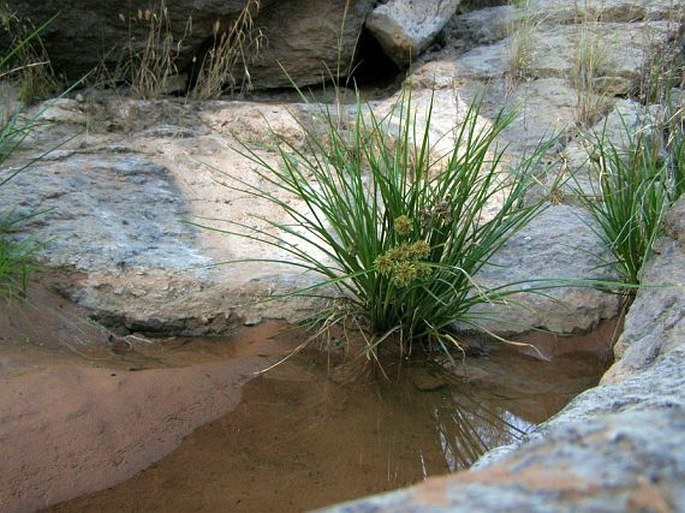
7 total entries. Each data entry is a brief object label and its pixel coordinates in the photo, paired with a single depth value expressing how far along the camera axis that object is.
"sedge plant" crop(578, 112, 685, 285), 3.32
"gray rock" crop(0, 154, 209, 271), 3.40
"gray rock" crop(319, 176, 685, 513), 0.70
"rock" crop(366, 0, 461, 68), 5.60
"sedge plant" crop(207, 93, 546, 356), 2.99
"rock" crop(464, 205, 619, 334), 3.31
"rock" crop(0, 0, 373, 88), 5.02
